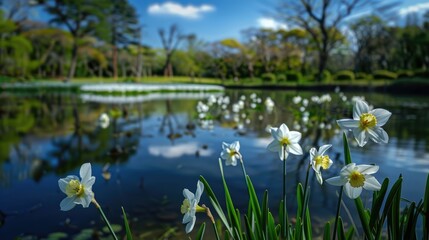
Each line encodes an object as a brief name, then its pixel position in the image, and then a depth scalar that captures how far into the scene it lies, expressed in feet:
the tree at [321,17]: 94.38
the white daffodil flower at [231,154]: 4.30
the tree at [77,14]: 106.11
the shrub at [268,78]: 107.04
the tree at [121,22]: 133.80
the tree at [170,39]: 127.03
